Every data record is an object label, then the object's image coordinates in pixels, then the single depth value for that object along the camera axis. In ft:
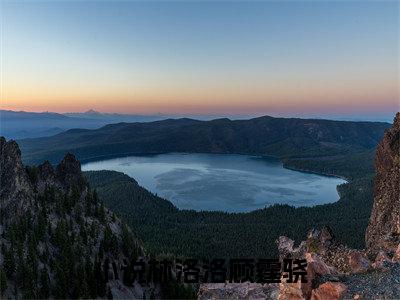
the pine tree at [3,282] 245.37
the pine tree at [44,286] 264.11
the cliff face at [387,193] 252.83
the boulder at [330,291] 114.73
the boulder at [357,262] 164.06
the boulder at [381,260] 144.05
